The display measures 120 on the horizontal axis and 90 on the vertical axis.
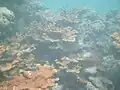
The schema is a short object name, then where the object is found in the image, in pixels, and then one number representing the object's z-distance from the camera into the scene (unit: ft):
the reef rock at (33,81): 5.51
